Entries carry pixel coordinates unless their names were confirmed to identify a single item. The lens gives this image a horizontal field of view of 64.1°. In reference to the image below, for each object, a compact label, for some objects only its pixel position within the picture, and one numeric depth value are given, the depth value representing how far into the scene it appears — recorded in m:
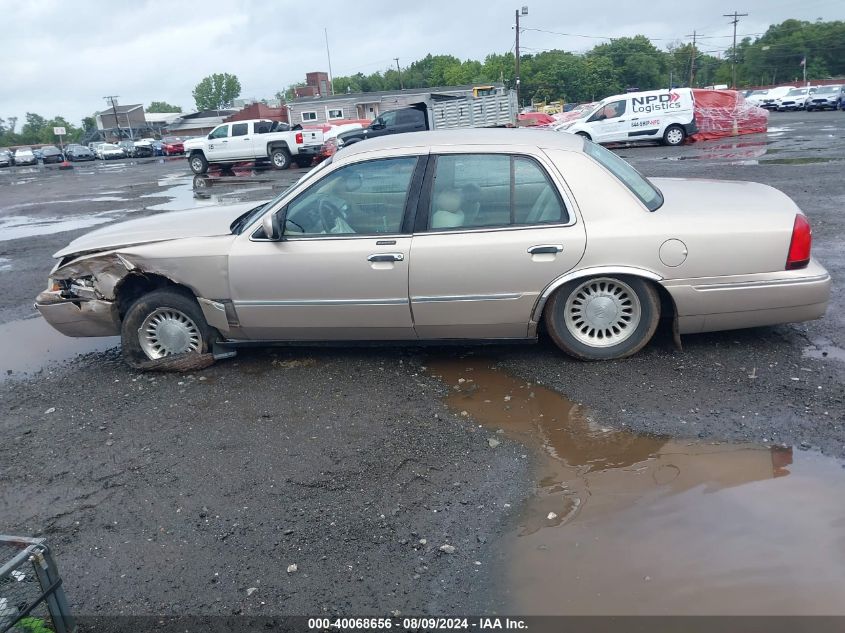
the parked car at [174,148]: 50.50
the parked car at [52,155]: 50.91
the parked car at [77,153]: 51.72
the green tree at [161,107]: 157.30
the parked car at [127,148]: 53.16
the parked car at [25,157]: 49.62
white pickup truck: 23.81
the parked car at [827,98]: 42.06
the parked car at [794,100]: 45.06
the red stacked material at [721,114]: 24.48
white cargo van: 23.20
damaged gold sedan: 4.35
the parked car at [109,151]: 51.94
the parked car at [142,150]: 53.56
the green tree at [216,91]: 145.15
